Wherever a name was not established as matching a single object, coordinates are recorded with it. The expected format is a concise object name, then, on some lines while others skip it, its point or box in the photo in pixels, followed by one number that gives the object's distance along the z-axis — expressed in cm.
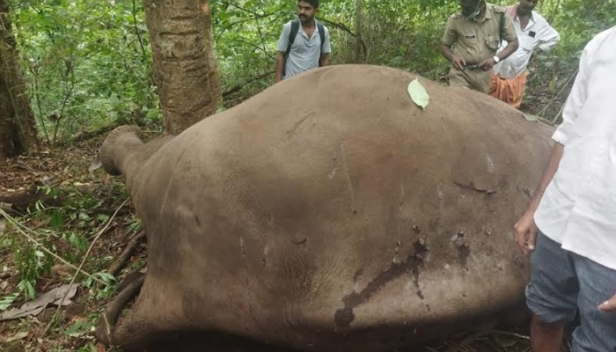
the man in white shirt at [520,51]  490
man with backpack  510
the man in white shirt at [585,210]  153
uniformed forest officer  462
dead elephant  219
